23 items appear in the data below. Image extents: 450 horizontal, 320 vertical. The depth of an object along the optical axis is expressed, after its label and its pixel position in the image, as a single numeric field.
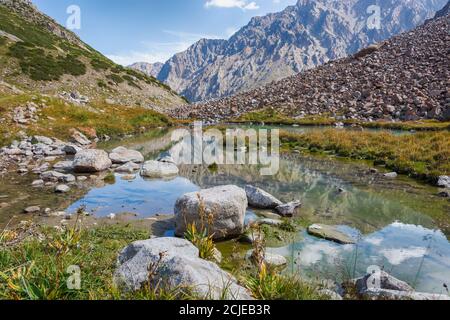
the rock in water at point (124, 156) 23.06
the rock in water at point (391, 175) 18.86
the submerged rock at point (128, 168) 20.95
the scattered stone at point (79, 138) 31.55
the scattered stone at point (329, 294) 5.53
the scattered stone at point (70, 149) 26.47
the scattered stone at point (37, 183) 16.46
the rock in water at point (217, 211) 10.34
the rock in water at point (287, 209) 12.80
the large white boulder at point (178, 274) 5.24
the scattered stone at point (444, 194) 14.75
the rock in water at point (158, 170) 19.50
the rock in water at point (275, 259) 8.41
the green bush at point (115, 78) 78.17
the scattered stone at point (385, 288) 5.57
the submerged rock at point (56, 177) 17.58
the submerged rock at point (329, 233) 10.23
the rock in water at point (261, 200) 13.68
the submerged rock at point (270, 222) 11.57
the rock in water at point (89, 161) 19.91
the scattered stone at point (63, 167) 20.12
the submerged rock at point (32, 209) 12.56
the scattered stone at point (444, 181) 16.28
